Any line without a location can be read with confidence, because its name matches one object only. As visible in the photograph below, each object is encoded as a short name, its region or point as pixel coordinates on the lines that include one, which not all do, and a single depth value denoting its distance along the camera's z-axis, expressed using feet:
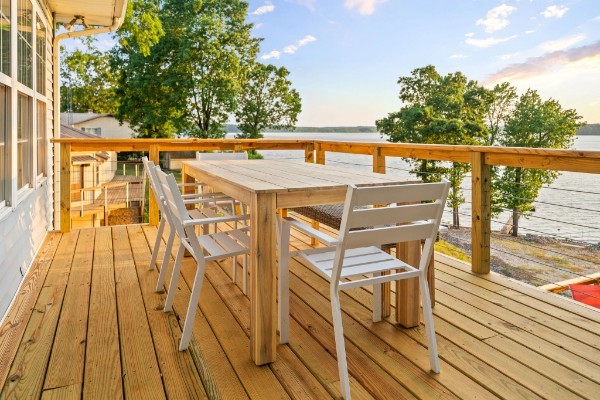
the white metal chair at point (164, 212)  8.89
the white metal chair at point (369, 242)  5.49
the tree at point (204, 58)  65.36
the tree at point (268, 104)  82.69
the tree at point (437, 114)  74.02
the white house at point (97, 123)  83.66
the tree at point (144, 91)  65.36
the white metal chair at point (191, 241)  6.92
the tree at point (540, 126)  87.66
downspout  17.47
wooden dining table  6.40
